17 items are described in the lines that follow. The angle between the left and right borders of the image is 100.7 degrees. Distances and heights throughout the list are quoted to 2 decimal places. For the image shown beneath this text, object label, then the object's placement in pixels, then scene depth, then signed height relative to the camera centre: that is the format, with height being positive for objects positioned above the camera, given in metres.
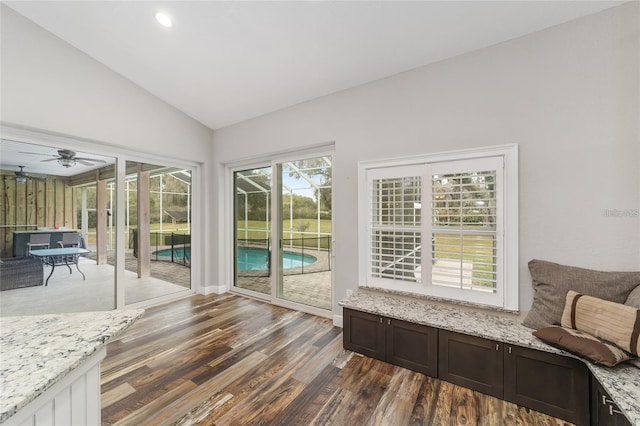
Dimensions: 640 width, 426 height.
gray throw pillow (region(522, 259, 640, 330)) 1.85 -0.54
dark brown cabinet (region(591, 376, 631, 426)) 1.45 -1.14
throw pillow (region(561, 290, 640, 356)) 1.60 -0.70
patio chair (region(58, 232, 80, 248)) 3.26 -0.32
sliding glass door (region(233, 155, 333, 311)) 3.75 -0.28
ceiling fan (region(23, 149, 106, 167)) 3.07 +0.66
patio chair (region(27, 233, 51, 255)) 3.00 -0.32
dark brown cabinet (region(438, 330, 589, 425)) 1.75 -1.18
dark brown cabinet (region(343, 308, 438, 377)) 2.26 -1.17
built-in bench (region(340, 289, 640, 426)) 1.51 -0.96
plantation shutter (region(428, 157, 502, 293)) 2.37 -0.10
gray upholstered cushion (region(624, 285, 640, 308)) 1.71 -0.57
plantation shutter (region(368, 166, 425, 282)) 2.72 -0.12
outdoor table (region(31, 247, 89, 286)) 3.11 -0.51
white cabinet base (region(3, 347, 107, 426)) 0.83 -0.65
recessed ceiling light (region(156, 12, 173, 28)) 2.38 +1.79
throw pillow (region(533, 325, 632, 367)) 1.57 -0.84
